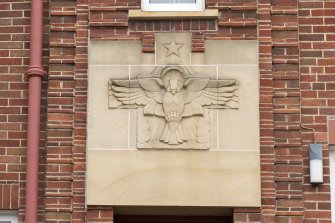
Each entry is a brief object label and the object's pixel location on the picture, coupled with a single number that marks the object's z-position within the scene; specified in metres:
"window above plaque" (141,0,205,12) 10.84
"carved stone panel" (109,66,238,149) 10.26
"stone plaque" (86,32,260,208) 10.12
